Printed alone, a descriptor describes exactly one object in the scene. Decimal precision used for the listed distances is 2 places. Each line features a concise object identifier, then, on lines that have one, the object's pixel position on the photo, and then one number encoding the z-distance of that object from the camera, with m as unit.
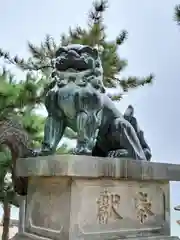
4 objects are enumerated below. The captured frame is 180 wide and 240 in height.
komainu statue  1.92
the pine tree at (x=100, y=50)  4.73
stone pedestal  1.70
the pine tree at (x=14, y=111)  4.19
